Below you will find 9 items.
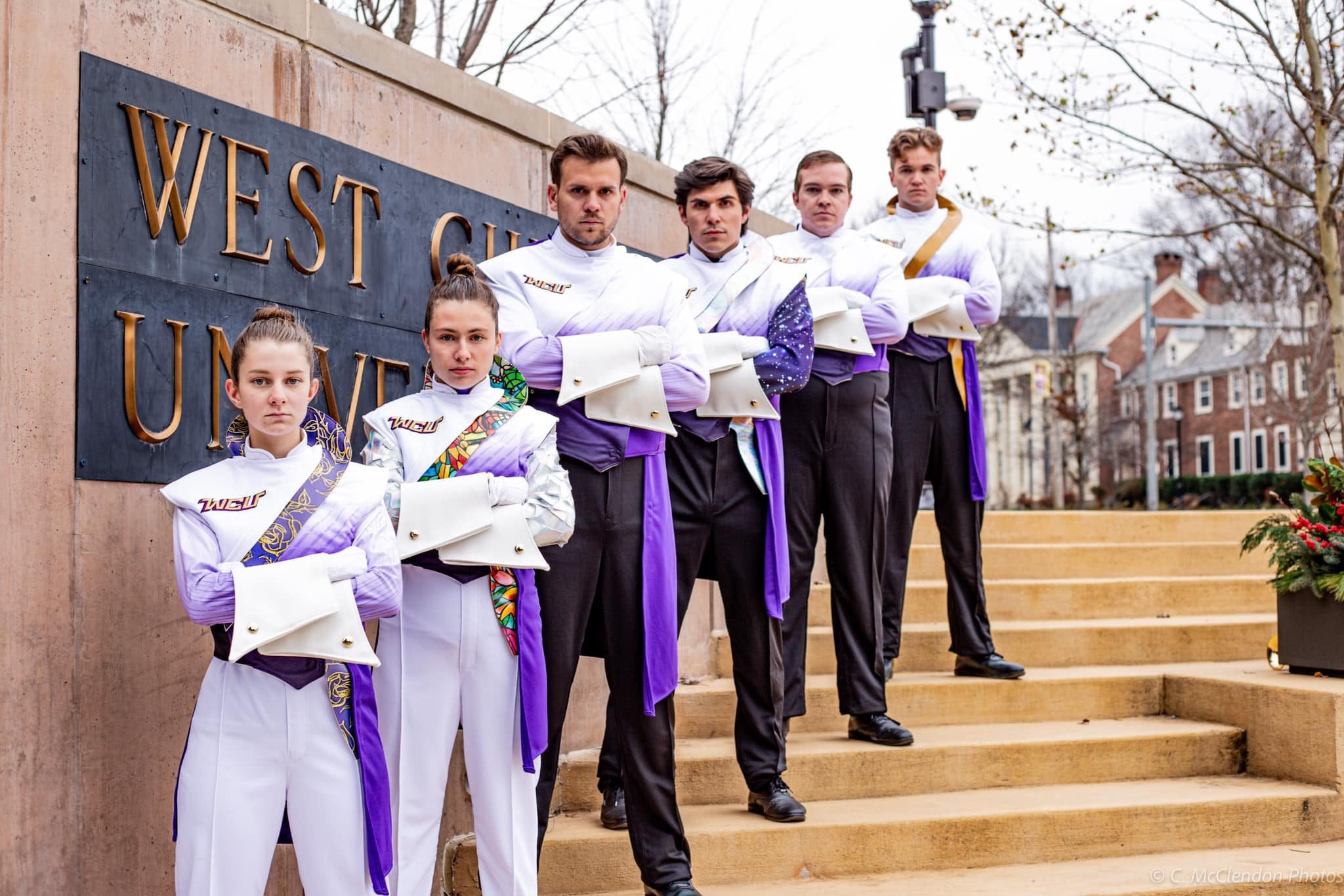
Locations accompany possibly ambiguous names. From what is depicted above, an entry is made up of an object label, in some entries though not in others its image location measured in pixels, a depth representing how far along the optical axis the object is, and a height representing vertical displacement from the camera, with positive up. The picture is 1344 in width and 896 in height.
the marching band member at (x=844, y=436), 5.36 +0.19
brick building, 41.99 +3.14
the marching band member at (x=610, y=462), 4.02 +0.07
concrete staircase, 4.90 -1.24
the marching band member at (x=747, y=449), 4.76 +0.12
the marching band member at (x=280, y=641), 3.10 -0.35
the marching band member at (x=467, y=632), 3.62 -0.39
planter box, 6.14 -0.71
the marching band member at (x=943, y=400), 6.30 +0.39
